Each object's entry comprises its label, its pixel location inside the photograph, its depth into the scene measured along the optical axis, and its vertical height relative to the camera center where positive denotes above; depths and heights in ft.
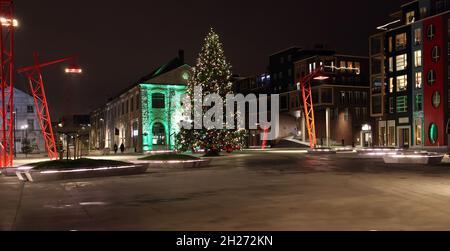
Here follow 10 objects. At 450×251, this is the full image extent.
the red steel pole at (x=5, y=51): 84.28 +15.07
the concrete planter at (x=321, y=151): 155.84 -6.65
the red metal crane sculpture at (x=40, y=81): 125.81 +15.97
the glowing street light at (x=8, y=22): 84.50 +19.58
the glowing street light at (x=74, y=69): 113.91 +14.99
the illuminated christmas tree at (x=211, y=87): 151.23 +13.94
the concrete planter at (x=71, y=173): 68.74 -5.89
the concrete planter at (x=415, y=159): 93.71 -5.80
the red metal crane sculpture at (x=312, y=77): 144.46 +16.11
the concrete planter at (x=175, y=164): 93.08 -6.05
